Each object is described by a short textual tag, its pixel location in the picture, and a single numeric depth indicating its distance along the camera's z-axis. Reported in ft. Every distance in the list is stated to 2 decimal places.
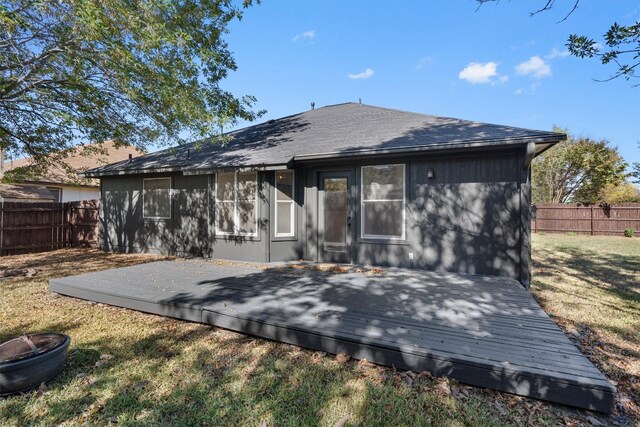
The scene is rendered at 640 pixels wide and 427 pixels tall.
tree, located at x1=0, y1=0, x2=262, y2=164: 17.29
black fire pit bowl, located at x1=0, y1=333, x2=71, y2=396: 7.88
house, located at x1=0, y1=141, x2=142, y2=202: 51.56
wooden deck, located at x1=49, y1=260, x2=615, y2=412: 8.04
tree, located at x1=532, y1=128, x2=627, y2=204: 66.18
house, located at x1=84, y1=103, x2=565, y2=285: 19.15
